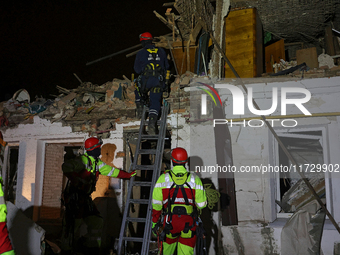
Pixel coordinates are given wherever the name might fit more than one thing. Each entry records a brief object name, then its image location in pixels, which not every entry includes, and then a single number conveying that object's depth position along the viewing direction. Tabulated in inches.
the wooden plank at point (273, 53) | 324.2
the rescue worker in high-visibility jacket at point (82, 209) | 169.9
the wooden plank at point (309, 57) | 238.4
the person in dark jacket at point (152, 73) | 207.5
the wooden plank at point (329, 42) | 283.3
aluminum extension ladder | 162.7
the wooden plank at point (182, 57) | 296.7
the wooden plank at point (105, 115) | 249.7
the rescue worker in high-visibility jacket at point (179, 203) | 143.7
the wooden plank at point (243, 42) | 274.8
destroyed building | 198.4
